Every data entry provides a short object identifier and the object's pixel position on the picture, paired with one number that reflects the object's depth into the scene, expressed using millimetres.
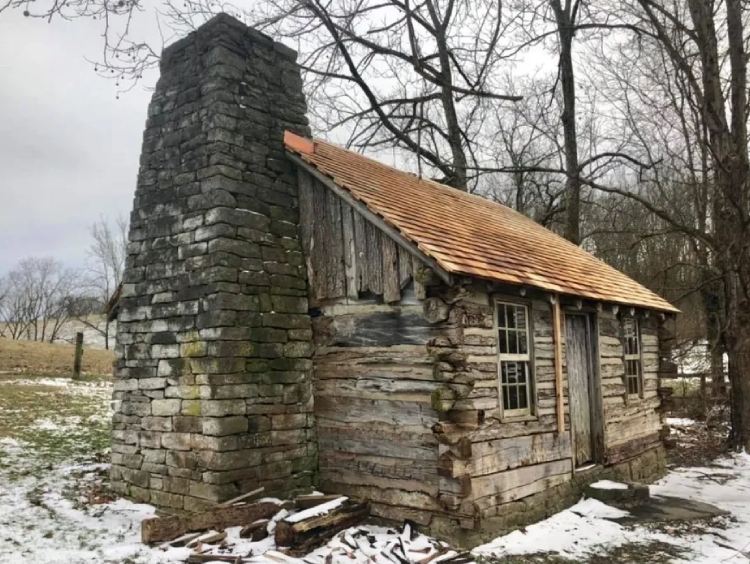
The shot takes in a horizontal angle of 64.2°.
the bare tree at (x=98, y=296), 42562
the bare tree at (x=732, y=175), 12109
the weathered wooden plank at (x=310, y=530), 5934
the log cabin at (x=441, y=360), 6777
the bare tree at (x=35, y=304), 53219
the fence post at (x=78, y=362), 19641
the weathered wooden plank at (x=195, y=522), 6105
